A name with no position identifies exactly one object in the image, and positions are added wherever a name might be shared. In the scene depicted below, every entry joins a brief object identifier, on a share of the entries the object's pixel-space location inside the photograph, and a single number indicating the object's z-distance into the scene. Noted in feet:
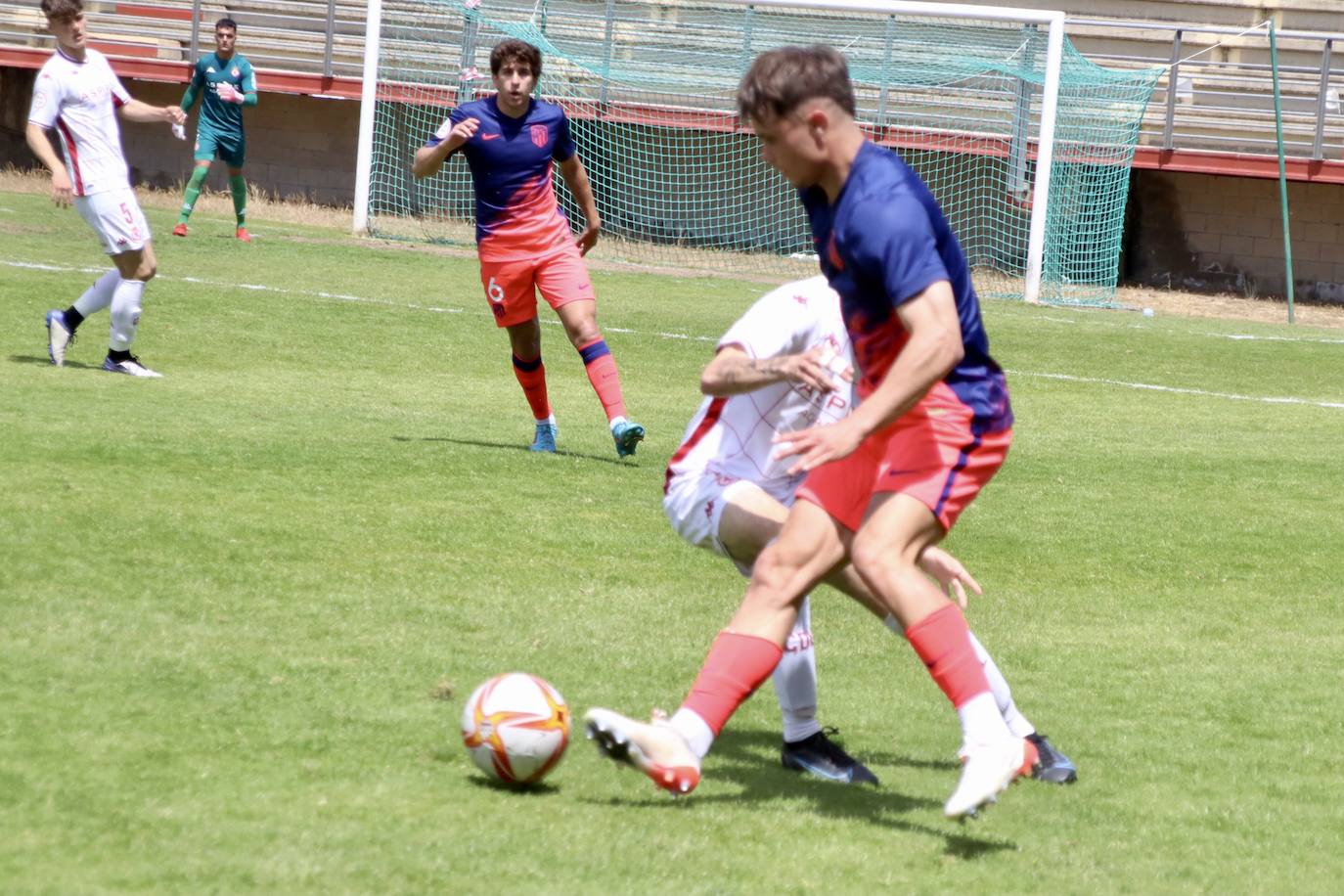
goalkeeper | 122.11
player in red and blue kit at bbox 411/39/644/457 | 59.52
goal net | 146.51
